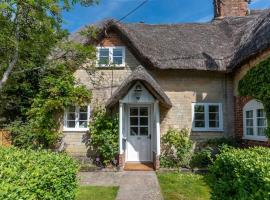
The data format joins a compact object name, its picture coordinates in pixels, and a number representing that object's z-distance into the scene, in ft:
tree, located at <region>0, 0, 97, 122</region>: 19.04
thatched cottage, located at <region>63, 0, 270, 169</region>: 27.12
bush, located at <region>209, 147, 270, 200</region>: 8.10
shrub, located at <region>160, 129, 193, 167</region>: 26.32
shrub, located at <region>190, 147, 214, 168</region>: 26.15
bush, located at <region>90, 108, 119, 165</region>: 25.96
